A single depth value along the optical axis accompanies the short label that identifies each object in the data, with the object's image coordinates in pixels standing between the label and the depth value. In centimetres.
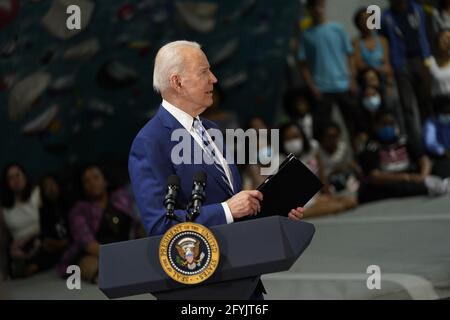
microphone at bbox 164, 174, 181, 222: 374
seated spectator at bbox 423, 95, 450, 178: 1311
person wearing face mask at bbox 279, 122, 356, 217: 1273
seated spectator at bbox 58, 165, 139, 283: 1102
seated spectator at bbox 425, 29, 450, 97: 1356
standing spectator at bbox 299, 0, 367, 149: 1412
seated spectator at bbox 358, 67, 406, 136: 1410
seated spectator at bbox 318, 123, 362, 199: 1335
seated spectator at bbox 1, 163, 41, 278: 1183
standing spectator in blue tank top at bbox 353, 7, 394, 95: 1416
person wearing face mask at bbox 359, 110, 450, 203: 1318
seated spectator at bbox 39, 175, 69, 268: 1210
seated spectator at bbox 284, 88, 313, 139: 1412
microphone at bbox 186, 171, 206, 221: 378
